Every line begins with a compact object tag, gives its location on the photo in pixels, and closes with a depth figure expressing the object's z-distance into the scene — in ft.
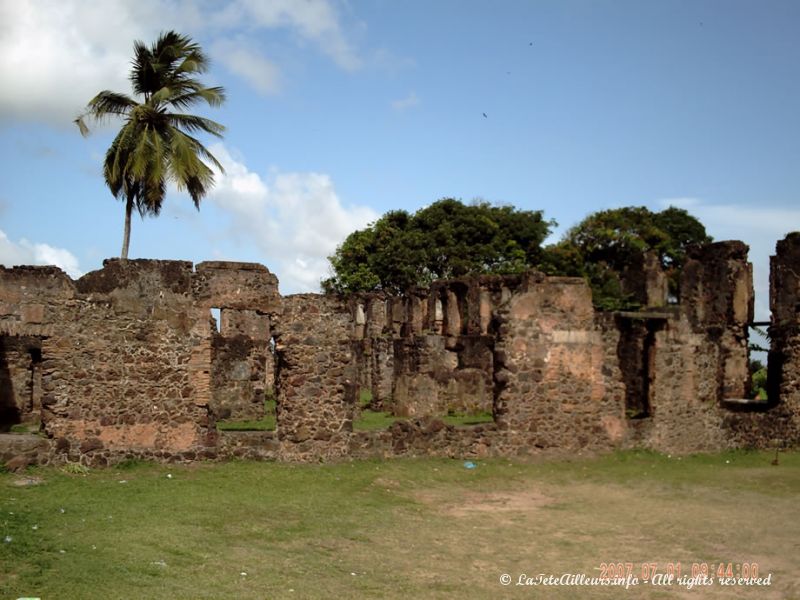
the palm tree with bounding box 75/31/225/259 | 75.10
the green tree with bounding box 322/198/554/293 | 141.08
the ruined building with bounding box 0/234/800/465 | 45.19
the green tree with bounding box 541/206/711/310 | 148.36
